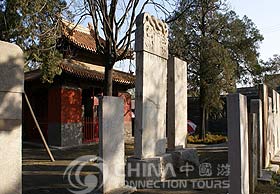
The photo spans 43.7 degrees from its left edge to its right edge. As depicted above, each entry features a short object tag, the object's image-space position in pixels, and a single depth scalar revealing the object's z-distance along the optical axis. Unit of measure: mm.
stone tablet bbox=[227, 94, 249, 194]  5051
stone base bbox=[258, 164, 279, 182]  7425
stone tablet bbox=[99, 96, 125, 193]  5996
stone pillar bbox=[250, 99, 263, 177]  7712
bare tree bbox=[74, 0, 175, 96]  11391
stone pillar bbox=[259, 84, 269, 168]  8656
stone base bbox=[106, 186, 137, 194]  6069
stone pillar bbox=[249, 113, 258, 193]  6305
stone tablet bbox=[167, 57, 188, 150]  8922
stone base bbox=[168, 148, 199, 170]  8552
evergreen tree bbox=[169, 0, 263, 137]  17016
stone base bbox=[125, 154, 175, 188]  7101
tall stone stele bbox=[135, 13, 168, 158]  7340
